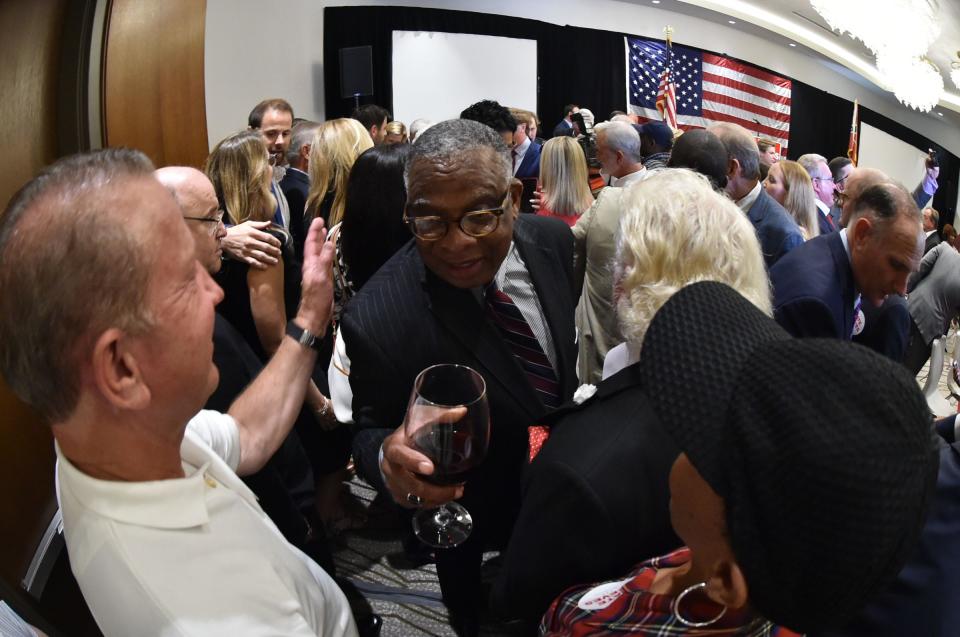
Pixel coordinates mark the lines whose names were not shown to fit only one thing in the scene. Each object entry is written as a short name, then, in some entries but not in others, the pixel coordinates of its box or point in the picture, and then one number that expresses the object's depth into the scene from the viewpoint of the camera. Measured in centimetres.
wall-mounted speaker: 873
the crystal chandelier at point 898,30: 692
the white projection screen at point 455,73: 978
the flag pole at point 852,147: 970
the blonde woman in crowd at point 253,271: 212
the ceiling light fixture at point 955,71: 941
